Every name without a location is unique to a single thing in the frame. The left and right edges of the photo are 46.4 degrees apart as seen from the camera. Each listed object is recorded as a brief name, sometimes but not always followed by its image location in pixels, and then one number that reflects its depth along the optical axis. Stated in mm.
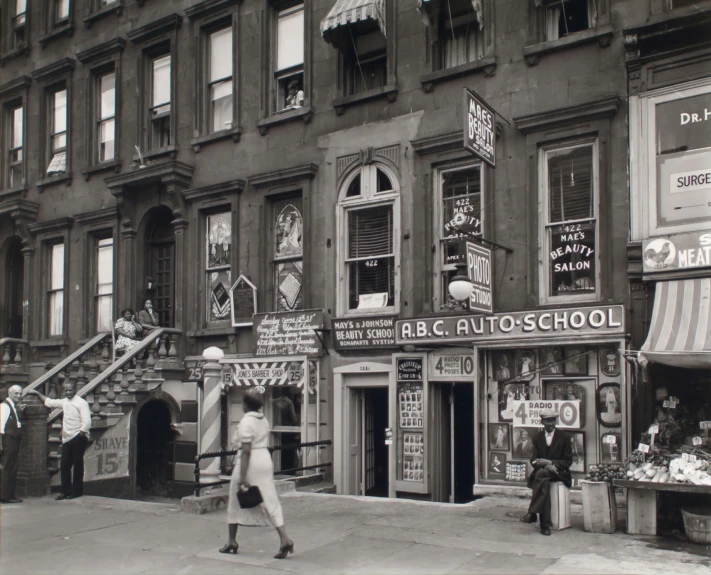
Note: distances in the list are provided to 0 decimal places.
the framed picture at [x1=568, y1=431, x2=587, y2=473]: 12828
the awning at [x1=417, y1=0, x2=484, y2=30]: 14555
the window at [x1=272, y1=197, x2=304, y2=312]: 17078
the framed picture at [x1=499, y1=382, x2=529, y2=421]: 13617
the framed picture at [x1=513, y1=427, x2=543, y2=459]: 13414
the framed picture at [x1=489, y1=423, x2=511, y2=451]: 13711
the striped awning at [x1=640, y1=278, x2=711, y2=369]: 10859
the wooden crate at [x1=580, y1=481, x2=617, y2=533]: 10312
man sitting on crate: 10375
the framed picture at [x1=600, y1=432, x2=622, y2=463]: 12484
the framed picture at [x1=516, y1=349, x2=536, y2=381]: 13531
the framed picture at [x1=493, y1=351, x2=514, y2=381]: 13818
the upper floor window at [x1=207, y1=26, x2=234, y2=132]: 18594
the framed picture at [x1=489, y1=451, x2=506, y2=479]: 13680
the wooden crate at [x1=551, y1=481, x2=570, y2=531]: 10391
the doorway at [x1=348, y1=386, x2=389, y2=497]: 15742
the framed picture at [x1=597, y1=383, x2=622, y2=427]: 12594
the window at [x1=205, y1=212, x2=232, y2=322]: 18188
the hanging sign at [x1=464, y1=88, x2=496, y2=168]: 12633
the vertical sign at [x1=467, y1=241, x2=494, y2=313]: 12766
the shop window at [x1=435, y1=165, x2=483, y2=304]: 14680
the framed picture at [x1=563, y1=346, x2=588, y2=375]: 13023
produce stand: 10125
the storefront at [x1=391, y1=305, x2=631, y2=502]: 12664
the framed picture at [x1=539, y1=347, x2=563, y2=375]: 13250
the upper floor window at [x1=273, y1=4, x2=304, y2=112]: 17500
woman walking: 9031
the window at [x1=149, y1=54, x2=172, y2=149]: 19828
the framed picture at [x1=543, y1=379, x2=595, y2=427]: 12938
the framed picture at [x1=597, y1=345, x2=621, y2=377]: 12648
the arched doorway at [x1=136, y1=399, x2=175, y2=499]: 18672
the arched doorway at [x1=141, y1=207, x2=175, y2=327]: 19953
